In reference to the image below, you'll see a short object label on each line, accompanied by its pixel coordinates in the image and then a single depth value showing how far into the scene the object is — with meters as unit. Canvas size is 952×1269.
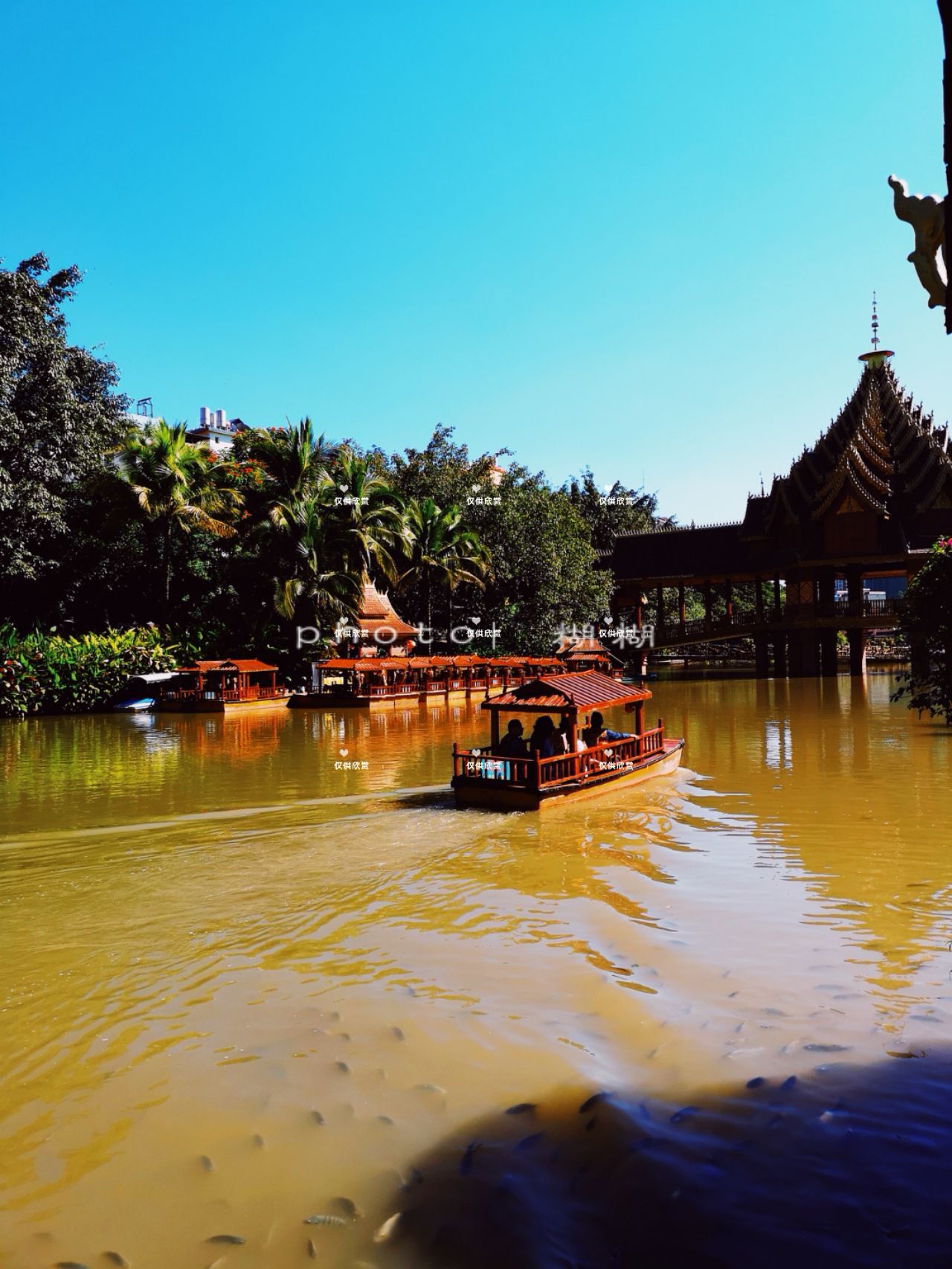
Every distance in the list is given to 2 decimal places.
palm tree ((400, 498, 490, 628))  43.34
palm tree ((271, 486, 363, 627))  36.44
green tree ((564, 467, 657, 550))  58.69
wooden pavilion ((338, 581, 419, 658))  39.81
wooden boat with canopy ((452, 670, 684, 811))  12.80
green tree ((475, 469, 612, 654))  45.88
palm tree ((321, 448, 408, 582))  38.72
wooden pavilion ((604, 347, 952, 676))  35.31
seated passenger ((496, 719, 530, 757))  13.52
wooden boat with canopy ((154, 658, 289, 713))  31.42
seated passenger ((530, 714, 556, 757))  13.38
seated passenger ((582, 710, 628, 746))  14.62
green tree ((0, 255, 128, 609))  29.94
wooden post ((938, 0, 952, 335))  3.17
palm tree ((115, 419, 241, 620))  35.06
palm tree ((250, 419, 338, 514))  38.78
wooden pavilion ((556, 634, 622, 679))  37.91
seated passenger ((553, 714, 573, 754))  13.56
